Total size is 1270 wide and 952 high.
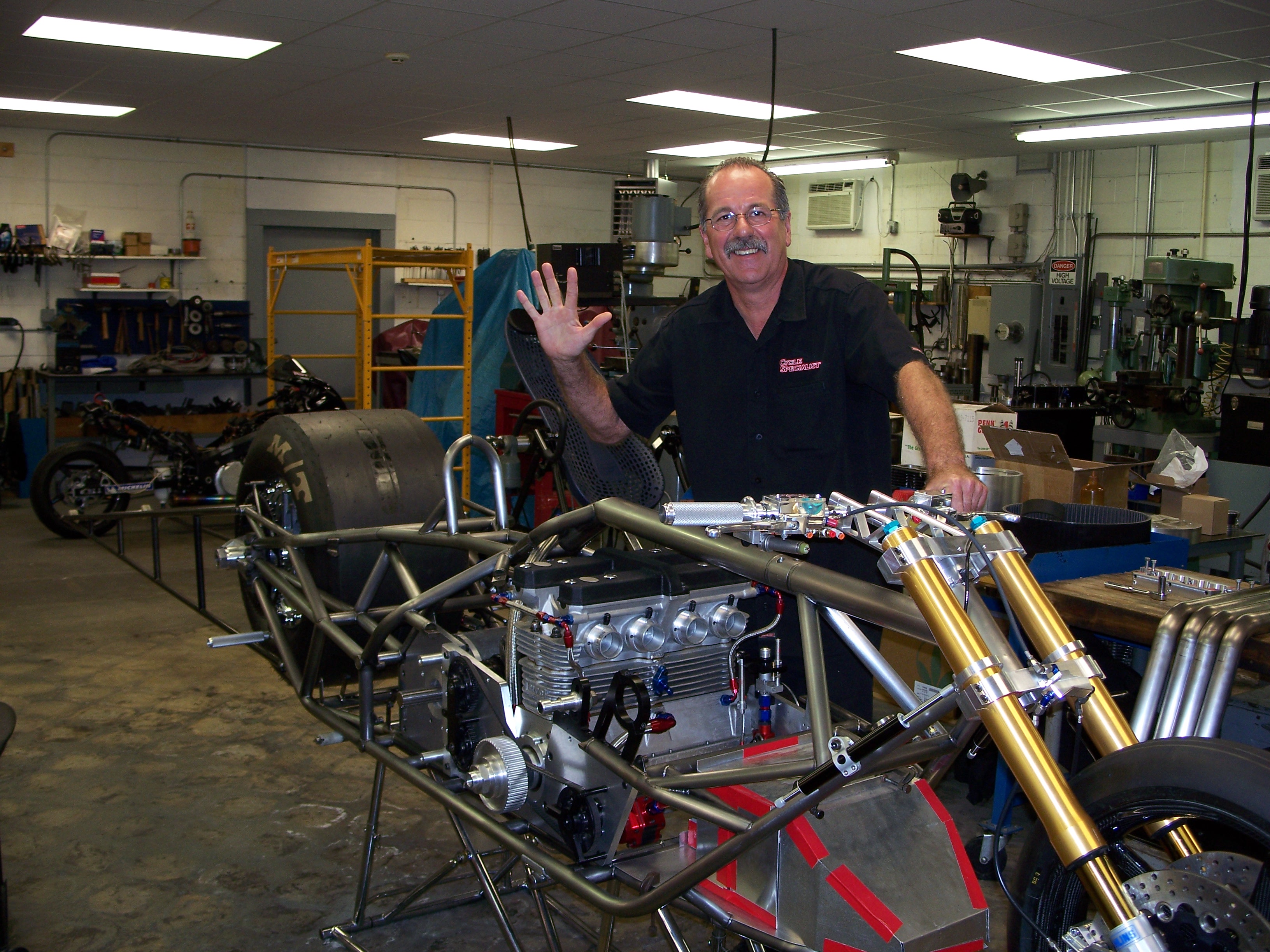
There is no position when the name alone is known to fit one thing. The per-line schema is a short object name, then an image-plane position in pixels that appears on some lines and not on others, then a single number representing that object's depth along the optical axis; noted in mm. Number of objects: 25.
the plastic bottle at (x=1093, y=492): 3975
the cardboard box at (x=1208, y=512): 3984
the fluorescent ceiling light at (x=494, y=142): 9852
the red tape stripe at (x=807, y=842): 1521
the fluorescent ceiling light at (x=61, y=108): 7969
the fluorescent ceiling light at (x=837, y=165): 10530
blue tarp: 7602
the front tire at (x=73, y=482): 7141
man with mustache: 2223
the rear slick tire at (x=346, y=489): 3170
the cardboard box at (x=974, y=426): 4824
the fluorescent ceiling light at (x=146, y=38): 5793
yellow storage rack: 6852
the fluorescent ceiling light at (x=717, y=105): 7738
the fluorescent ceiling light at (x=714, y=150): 10070
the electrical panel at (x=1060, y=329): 8688
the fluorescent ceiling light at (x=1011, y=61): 6039
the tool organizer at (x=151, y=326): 9219
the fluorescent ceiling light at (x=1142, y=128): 7617
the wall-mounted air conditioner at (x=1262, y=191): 7770
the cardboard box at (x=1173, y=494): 4168
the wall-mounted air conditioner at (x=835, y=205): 11328
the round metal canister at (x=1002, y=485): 3635
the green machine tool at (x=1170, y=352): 6199
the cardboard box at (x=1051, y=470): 3967
